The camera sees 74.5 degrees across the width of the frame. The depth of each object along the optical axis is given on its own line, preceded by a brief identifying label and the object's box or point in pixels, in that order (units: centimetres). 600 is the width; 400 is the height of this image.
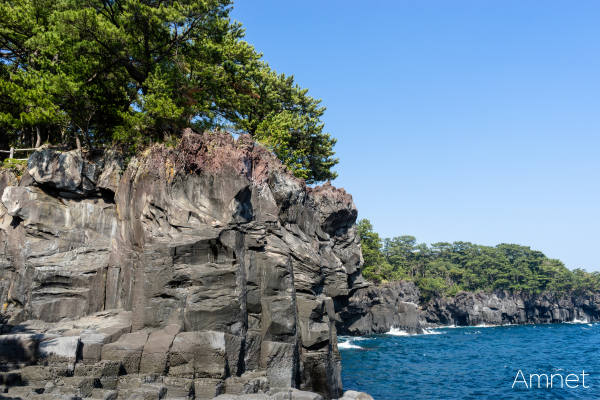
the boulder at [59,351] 1246
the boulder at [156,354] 1294
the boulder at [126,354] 1298
